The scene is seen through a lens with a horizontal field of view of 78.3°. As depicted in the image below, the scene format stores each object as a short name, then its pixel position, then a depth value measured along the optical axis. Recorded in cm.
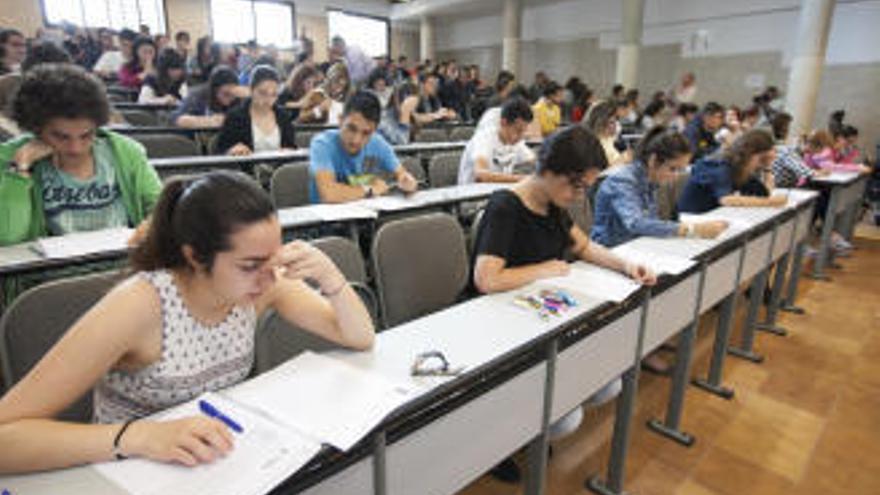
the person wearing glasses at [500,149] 338
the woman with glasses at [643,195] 219
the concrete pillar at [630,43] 880
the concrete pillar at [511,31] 1142
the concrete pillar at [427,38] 1367
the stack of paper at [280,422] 73
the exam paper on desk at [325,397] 85
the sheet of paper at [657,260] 173
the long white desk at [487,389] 90
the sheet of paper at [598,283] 150
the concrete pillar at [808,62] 696
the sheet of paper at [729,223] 222
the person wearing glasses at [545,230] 156
